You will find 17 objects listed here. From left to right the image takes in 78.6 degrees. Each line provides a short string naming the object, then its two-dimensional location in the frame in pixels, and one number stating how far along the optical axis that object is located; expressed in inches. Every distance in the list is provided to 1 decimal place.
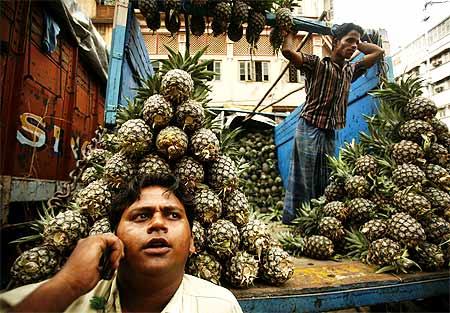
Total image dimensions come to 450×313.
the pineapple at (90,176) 88.7
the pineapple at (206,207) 71.9
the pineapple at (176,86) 79.1
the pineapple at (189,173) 73.4
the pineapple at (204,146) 76.3
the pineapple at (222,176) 77.5
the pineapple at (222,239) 69.5
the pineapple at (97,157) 95.2
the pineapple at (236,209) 77.4
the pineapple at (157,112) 76.6
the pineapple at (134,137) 73.6
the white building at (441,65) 719.4
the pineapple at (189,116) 79.1
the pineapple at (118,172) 73.8
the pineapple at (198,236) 69.3
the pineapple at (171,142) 73.4
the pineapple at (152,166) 71.7
